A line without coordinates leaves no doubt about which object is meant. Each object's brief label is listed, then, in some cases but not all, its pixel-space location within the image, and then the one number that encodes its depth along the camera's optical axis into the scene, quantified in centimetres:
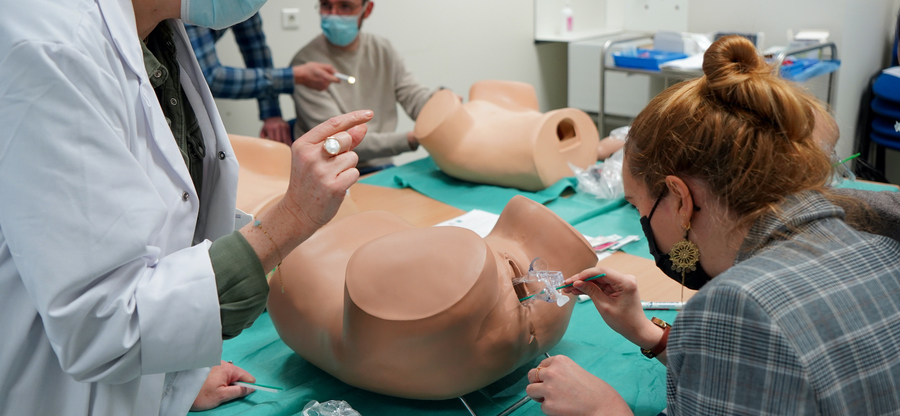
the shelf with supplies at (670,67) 304
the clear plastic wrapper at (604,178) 222
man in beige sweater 288
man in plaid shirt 275
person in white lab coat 76
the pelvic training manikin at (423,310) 108
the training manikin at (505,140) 231
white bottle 478
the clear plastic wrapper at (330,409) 117
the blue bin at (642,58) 346
